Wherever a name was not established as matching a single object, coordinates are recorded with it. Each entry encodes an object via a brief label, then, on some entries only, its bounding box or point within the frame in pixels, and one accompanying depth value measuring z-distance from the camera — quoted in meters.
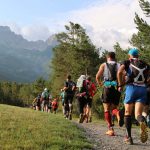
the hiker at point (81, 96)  18.75
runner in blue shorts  11.02
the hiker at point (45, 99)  32.78
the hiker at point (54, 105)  37.84
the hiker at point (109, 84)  12.90
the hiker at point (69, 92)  21.92
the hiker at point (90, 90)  19.03
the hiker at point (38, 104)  38.53
